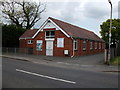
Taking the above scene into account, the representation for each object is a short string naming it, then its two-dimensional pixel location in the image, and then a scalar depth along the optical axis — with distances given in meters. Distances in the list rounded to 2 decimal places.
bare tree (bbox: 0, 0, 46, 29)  26.99
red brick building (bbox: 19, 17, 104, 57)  13.91
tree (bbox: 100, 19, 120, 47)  27.13
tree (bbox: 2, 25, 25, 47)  18.63
